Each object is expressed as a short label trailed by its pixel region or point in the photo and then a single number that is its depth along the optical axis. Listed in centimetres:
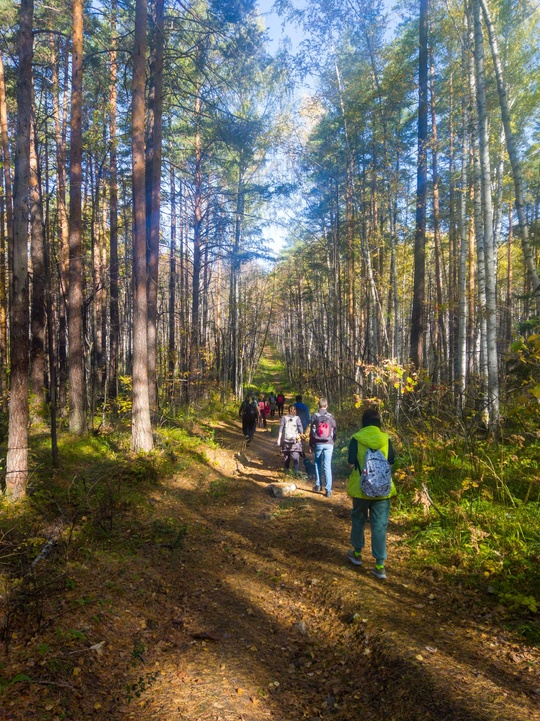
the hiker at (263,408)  1742
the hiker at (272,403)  2180
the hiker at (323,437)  704
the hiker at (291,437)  867
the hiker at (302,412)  912
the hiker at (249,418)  1189
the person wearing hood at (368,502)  430
